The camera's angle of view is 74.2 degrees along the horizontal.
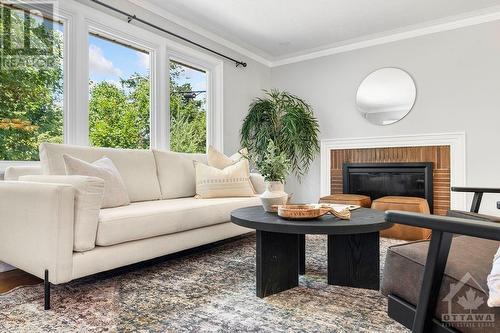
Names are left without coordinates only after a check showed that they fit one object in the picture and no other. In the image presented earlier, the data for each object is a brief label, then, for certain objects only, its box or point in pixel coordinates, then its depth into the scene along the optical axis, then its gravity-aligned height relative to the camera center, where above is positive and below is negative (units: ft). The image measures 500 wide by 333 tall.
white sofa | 5.58 -1.10
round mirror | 13.23 +2.91
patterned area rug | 4.85 -2.36
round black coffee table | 5.92 -1.71
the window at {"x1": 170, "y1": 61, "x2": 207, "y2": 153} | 12.65 +2.28
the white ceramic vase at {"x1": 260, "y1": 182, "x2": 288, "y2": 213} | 6.77 -0.62
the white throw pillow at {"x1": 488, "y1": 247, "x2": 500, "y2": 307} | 2.59 -0.96
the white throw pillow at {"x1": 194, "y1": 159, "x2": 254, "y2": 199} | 9.98 -0.50
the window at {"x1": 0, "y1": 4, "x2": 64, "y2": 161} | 8.41 +2.20
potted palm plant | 14.11 +1.58
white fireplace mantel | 12.06 +0.87
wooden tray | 5.78 -0.83
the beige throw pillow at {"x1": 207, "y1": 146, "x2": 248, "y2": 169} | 11.12 +0.22
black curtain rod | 9.91 +4.71
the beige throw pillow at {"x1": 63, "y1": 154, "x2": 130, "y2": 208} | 7.16 -0.21
